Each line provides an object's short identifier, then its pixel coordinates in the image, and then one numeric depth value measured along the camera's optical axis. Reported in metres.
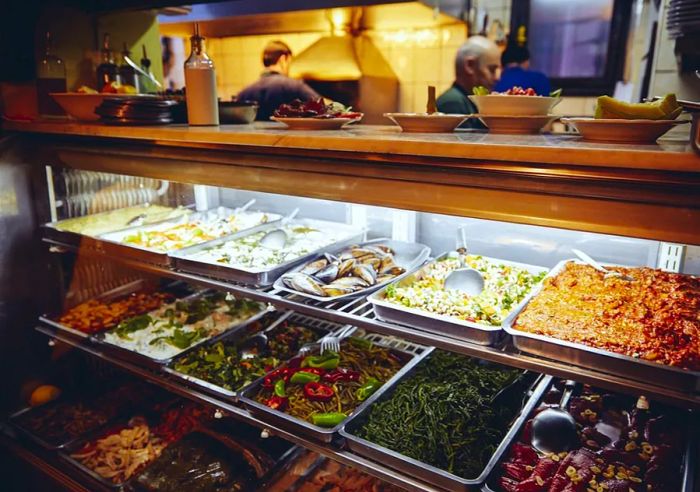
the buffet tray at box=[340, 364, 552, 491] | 1.77
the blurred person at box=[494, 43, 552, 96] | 5.18
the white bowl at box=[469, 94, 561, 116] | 1.91
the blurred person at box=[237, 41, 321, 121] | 5.38
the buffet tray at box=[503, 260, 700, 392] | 1.45
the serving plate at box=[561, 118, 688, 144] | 1.54
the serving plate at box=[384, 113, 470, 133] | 1.99
